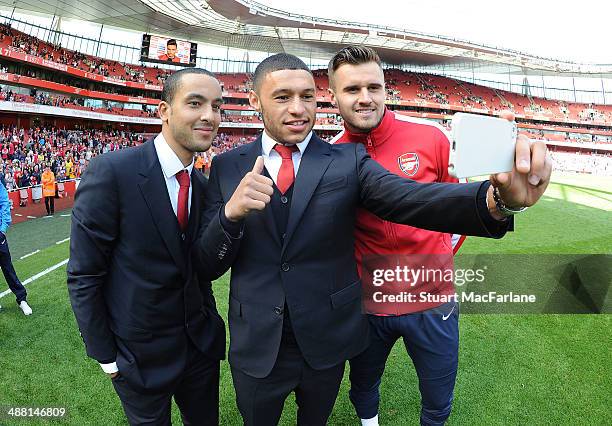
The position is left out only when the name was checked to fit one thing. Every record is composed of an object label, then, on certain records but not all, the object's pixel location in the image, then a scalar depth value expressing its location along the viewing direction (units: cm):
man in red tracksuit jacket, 204
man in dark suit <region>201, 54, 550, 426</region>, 157
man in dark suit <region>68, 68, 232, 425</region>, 178
